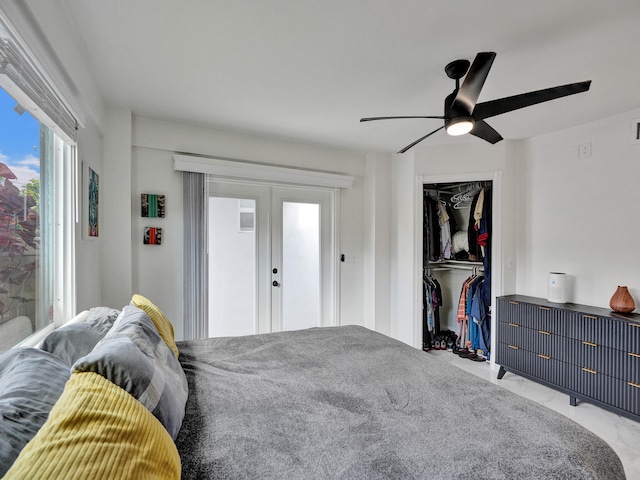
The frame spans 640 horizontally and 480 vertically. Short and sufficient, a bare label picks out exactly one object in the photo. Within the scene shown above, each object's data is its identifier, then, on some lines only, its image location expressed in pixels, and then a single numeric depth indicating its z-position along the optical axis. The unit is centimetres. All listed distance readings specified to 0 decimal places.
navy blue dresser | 239
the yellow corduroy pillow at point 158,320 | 157
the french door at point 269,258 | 343
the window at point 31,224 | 134
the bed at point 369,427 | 94
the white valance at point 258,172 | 313
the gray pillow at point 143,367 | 89
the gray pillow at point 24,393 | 66
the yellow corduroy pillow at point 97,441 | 56
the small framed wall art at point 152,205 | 299
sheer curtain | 313
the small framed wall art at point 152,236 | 300
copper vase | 256
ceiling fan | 165
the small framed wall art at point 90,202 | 215
